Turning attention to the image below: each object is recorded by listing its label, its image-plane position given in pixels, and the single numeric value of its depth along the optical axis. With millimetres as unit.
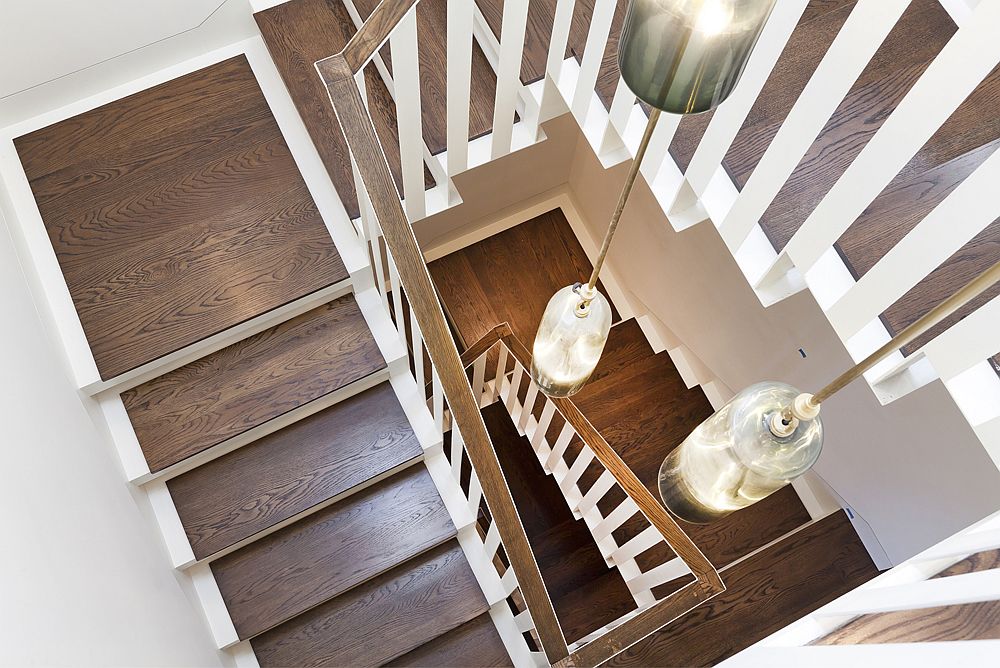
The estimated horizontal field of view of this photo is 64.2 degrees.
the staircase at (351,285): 2309
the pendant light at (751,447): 920
